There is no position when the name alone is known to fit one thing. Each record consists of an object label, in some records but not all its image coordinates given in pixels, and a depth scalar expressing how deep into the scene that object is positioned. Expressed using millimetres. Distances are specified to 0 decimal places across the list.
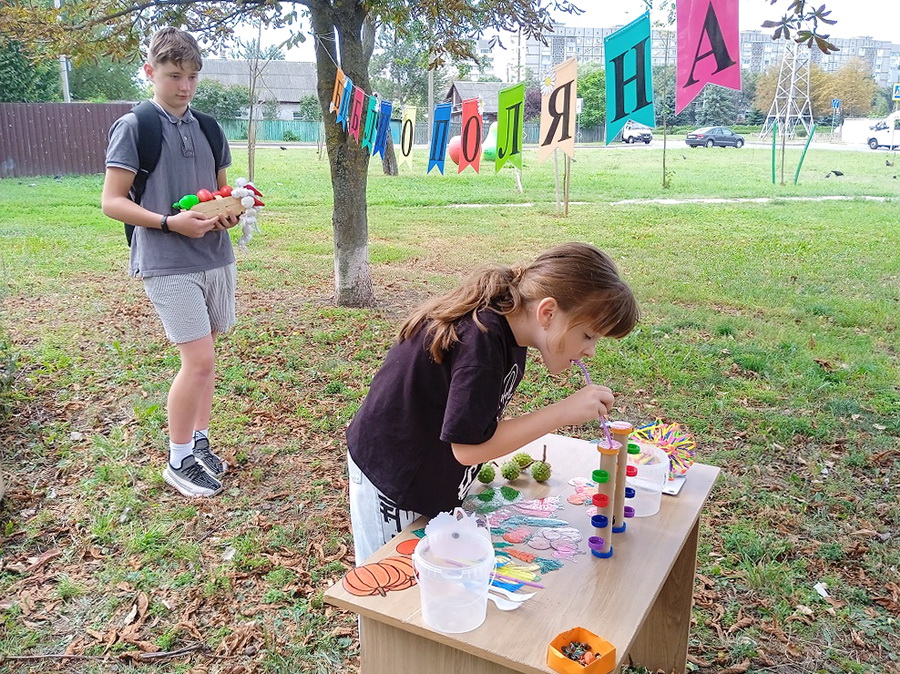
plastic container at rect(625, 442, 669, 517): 1798
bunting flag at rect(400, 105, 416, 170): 6293
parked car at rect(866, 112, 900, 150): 27506
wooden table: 1282
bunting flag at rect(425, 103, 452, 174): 5117
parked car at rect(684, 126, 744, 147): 29047
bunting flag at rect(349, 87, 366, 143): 4742
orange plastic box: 1178
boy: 2695
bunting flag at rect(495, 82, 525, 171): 4523
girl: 1522
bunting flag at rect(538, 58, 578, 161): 4367
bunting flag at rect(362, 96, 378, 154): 4762
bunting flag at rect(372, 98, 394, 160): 4809
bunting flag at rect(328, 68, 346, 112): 4821
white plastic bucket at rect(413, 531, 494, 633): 1294
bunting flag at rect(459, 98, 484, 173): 5085
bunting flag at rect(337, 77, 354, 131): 4781
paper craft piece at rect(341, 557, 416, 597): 1410
